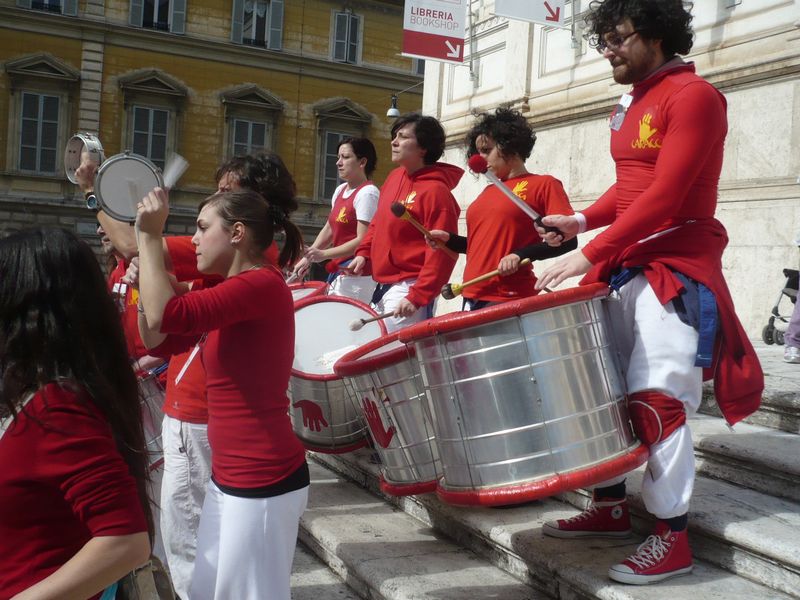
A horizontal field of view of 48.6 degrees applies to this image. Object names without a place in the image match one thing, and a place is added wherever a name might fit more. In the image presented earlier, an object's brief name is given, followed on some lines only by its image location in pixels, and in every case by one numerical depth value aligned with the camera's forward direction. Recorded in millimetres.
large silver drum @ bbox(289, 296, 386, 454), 4020
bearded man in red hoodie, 2672
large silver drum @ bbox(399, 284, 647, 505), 2516
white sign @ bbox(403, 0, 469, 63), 9375
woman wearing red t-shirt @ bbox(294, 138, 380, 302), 5422
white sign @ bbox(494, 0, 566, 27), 8232
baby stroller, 6696
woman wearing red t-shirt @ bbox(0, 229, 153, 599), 1462
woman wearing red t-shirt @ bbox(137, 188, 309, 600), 2436
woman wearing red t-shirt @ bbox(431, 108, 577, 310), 3939
